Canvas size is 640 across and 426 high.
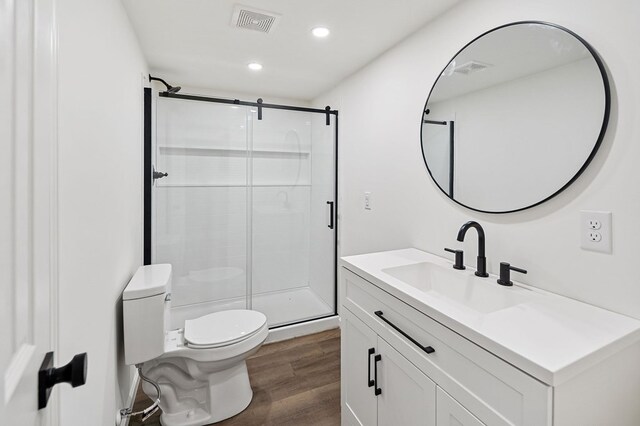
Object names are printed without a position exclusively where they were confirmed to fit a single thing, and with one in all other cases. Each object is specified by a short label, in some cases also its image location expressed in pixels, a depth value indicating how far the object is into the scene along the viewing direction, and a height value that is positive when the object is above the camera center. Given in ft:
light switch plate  7.96 +0.31
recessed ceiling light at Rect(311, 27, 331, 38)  6.23 +3.70
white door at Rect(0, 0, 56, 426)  1.50 +0.03
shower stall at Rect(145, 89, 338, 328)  8.93 +0.18
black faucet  4.43 -0.52
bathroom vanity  2.53 -1.40
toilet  5.19 -2.64
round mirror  3.71 +1.37
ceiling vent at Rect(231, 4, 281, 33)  5.60 +3.68
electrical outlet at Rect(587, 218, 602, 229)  3.54 -0.13
